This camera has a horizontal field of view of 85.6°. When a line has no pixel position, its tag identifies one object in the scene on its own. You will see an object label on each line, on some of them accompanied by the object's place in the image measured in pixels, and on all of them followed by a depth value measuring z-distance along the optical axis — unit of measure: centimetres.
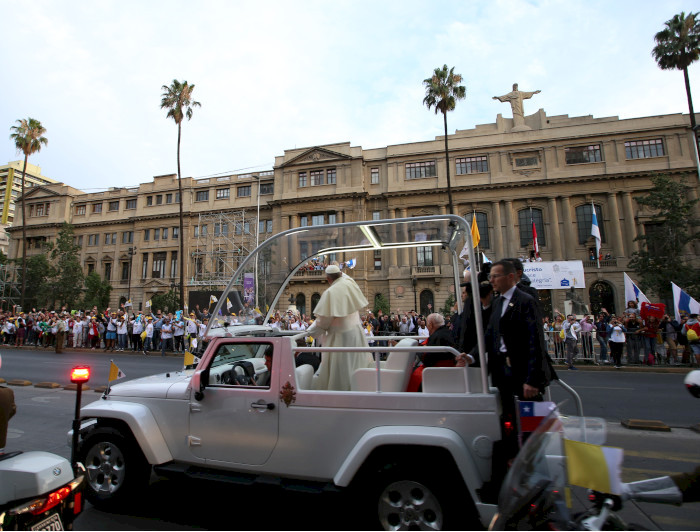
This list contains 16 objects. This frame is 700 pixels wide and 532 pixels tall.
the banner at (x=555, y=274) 1848
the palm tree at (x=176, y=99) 3288
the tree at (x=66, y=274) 4898
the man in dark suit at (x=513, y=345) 296
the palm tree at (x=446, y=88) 3109
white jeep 263
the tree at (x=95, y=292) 4915
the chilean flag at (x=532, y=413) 279
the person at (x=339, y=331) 351
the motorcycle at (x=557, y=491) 149
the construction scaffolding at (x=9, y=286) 4753
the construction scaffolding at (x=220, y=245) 4284
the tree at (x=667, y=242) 2581
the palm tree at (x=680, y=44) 2425
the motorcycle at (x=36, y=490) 202
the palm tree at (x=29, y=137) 3709
